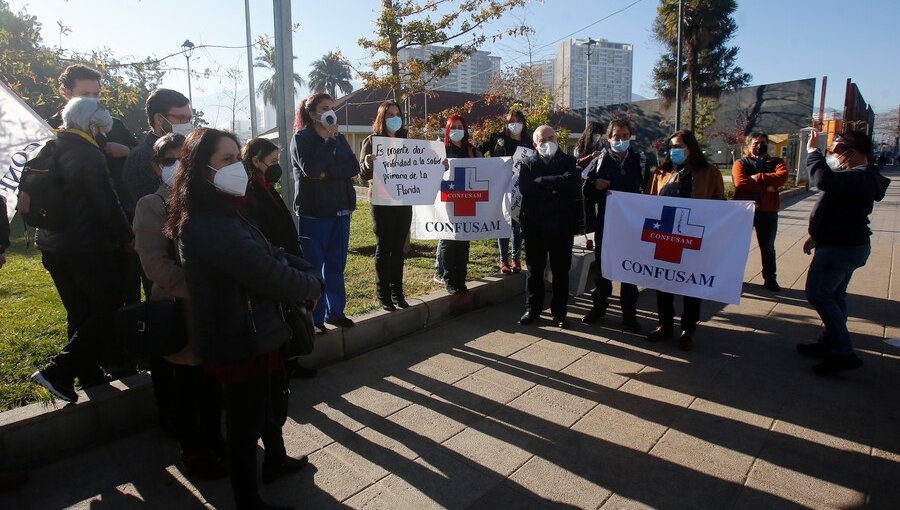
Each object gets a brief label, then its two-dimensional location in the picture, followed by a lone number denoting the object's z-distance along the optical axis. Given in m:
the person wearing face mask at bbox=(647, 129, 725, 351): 4.82
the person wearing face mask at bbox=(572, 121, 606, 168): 5.70
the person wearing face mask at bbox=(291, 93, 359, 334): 4.34
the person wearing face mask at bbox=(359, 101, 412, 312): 5.16
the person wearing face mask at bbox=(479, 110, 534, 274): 6.26
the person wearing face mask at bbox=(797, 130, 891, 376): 4.01
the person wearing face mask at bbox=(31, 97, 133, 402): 3.25
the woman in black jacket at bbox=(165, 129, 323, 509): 2.23
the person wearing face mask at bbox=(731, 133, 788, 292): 6.52
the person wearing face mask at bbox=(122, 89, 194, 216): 3.36
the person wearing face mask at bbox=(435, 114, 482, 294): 5.74
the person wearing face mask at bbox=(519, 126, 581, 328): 5.14
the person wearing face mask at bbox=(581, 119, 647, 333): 5.14
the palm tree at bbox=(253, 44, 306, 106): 47.30
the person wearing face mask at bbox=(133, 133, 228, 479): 2.74
